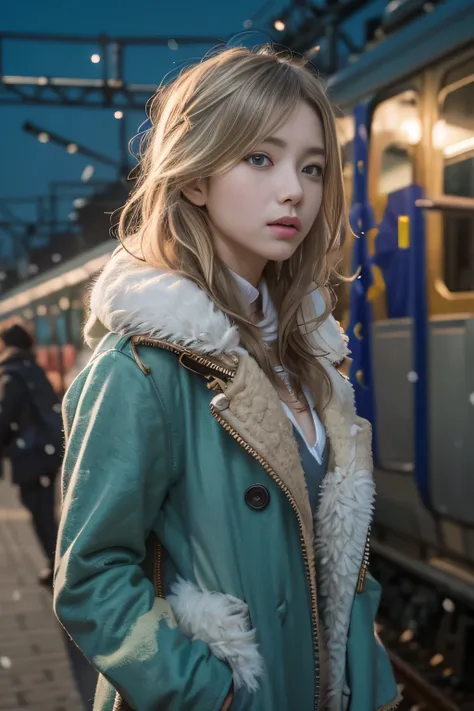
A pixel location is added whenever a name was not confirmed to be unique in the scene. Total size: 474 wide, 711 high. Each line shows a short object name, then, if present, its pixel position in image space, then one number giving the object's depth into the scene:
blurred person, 4.51
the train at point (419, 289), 3.76
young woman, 1.25
